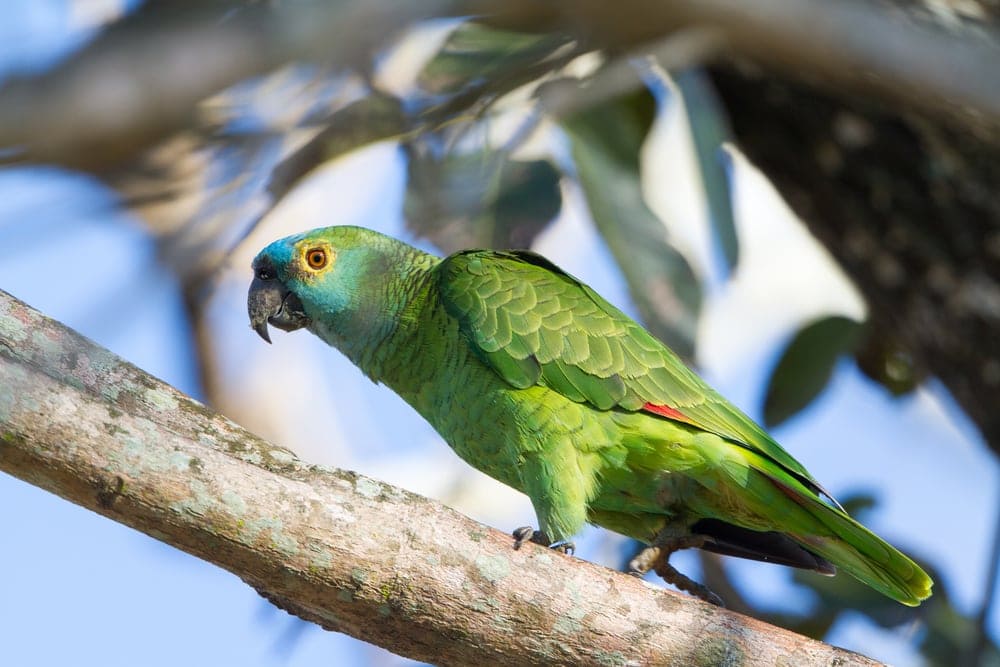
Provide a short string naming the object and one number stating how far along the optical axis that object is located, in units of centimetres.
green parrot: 651
